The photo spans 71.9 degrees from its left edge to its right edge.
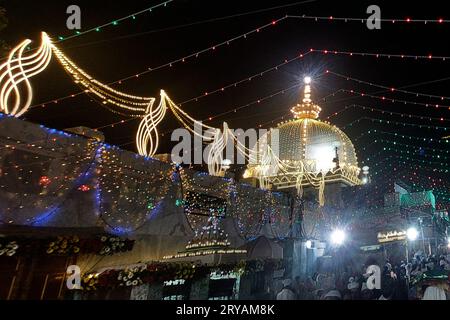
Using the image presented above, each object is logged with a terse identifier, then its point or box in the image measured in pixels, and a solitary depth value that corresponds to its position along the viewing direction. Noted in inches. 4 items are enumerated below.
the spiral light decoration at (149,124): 403.9
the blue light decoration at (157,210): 407.8
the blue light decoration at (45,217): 303.0
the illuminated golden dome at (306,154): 900.6
